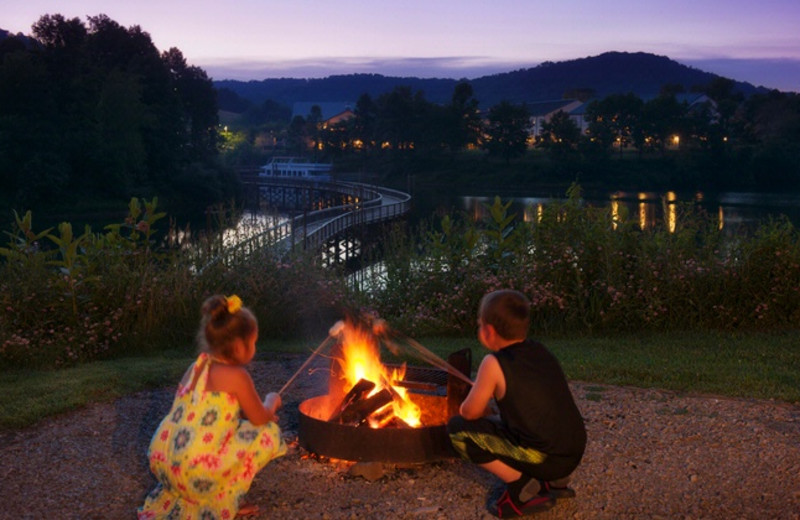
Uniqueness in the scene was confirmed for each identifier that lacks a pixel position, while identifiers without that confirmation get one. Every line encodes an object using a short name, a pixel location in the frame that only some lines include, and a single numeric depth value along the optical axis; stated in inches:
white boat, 3704.7
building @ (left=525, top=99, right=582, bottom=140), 4055.1
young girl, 145.3
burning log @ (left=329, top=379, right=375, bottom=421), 185.9
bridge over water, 406.0
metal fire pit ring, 176.6
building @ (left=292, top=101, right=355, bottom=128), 5231.3
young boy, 154.3
